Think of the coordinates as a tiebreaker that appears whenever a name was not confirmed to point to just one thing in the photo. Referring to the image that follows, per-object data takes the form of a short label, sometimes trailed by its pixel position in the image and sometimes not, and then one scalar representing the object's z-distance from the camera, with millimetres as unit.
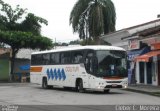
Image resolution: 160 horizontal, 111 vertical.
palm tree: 32360
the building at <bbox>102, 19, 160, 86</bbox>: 24917
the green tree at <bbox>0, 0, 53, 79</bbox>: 38149
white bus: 19771
